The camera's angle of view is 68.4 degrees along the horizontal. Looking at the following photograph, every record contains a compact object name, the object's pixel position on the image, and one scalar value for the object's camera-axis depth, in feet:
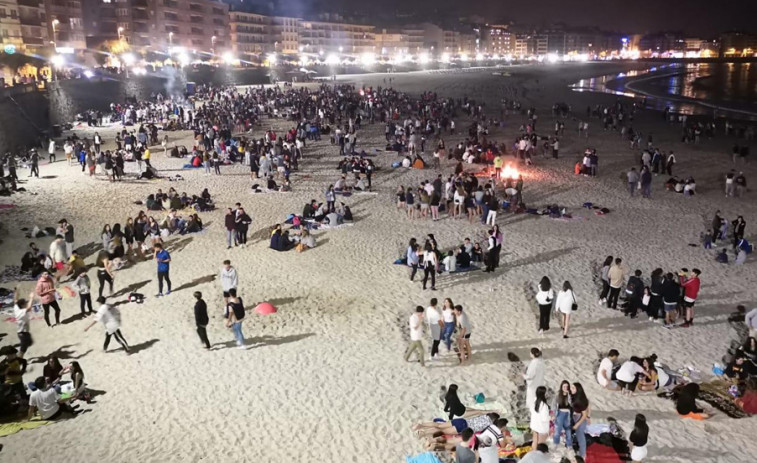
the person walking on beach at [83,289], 40.52
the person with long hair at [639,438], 24.22
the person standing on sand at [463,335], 33.31
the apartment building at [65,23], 237.86
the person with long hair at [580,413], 25.64
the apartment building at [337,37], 478.10
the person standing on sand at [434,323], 33.83
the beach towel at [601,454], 25.70
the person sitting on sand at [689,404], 28.48
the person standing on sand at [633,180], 70.03
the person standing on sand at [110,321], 35.09
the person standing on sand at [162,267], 43.37
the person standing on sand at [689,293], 37.32
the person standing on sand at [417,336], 32.68
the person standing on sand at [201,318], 34.27
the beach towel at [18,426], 28.97
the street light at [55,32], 225.62
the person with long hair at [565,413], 26.09
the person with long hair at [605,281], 41.32
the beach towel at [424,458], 25.96
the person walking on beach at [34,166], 85.10
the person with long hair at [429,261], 43.55
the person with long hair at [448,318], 34.04
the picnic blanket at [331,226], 60.54
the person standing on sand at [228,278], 40.86
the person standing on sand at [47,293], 39.19
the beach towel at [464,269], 48.32
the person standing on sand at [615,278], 40.04
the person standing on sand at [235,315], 34.81
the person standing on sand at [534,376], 28.45
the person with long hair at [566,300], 35.42
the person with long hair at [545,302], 35.75
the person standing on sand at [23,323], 36.17
